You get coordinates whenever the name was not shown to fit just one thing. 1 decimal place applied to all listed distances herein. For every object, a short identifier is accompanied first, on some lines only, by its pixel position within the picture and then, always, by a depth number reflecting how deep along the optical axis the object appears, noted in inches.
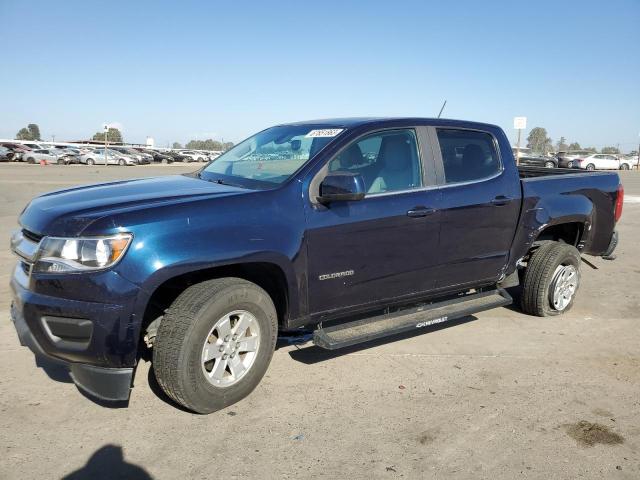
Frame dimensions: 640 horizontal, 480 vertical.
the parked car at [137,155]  2046.8
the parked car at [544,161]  1469.6
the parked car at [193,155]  2716.5
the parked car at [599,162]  1651.1
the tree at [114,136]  4801.2
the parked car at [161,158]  2356.1
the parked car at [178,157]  2586.1
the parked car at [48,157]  1747.0
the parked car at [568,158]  1641.2
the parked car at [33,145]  2156.5
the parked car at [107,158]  1886.1
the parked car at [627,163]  1968.5
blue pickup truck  118.8
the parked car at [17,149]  1811.0
